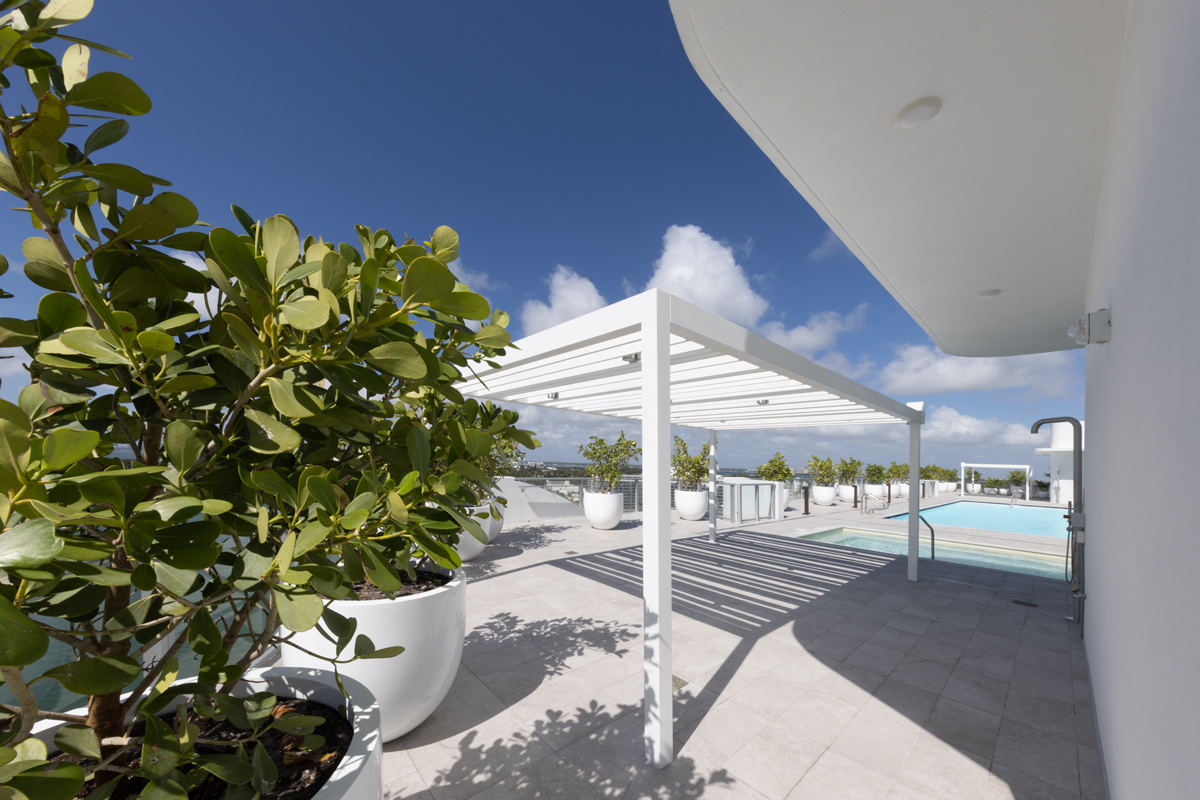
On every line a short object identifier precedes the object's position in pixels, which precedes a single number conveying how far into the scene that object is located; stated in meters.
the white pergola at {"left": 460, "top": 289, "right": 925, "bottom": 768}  2.67
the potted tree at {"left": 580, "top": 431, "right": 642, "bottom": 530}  11.84
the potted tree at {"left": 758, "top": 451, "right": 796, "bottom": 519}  17.38
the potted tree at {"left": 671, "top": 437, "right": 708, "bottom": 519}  12.19
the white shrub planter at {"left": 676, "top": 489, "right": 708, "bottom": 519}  12.15
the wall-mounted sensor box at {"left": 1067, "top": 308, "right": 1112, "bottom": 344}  2.45
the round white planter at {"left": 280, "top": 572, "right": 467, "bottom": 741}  2.46
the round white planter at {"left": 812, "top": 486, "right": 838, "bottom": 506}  17.97
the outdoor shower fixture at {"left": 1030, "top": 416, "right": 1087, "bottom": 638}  4.32
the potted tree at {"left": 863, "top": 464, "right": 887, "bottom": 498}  25.25
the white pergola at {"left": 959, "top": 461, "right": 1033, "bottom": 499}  27.02
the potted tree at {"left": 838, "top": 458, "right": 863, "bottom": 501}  20.72
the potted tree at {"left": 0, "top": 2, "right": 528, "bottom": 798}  0.60
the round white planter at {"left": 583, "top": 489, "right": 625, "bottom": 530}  10.45
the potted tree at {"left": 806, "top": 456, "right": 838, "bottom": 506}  19.72
